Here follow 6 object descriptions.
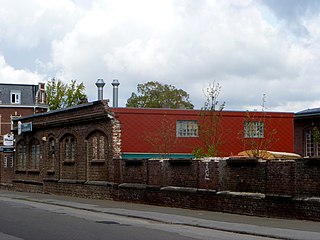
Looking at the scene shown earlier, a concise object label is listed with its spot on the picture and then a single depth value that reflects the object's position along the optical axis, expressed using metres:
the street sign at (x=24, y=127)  44.83
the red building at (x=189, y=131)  35.41
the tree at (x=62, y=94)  69.51
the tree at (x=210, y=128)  35.50
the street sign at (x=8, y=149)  48.97
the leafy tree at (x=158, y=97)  75.62
